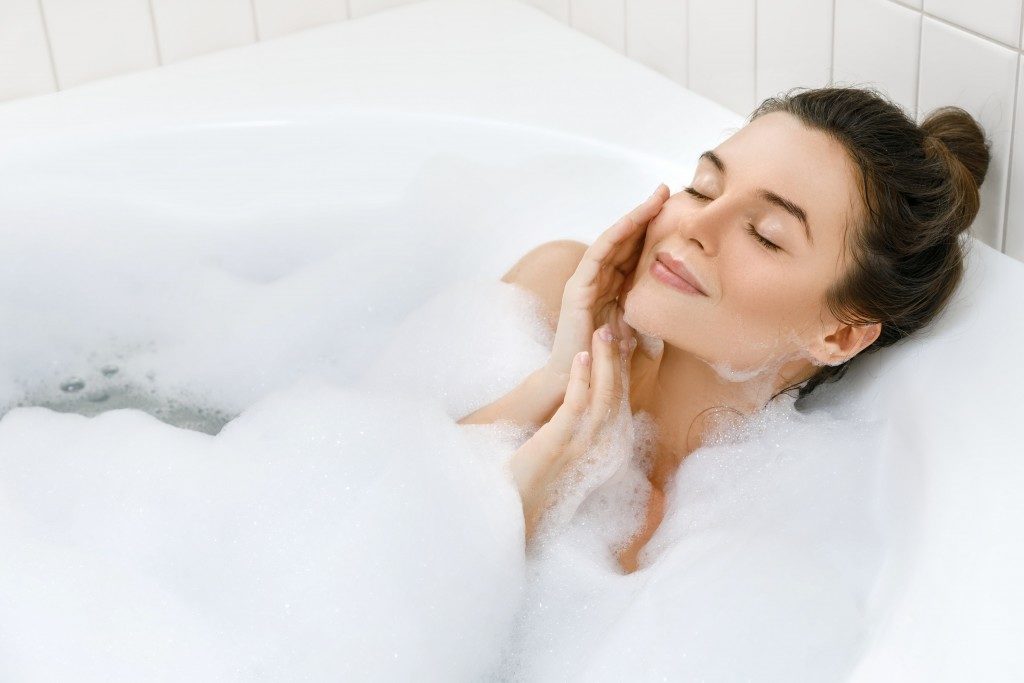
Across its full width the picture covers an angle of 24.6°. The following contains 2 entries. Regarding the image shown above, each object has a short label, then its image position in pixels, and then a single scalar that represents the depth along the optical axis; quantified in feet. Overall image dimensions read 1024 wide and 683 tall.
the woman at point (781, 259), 5.46
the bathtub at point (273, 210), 6.63
